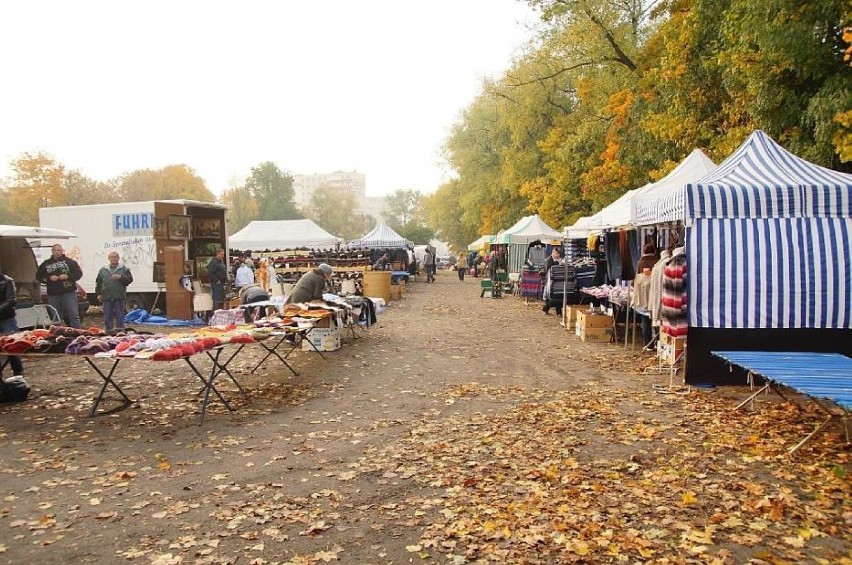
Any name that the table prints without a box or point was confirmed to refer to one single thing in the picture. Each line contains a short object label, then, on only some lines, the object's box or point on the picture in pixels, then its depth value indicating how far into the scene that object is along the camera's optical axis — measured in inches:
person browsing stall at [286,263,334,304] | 437.7
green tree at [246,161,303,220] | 3075.8
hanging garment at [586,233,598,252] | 591.2
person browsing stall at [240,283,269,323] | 480.1
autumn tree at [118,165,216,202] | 2023.9
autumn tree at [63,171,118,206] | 1734.7
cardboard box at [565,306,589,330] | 538.0
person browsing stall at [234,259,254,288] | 674.8
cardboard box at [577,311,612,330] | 462.6
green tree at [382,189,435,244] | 4815.5
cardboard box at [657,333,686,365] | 316.8
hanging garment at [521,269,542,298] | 796.0
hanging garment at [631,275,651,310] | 358.6
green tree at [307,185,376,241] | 3459.6
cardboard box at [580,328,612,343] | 463.2
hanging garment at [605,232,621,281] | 534.6
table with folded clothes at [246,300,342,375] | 325.4
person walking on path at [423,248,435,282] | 1437.4
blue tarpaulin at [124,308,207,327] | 587.2
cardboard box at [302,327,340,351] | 422.6
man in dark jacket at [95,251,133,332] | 481.4
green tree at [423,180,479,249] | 1880.0
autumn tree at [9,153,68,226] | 1697.8
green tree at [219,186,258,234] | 2844.5
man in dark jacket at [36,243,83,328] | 426.9
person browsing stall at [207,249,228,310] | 603.5
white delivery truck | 617.9
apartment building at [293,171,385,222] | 6633.9
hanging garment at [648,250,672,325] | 313.9
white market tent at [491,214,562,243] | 874.8
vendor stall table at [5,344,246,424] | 255.4
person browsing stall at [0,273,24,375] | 310.7
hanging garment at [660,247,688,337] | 289.0
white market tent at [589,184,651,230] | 436.1
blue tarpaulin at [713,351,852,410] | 186.9
